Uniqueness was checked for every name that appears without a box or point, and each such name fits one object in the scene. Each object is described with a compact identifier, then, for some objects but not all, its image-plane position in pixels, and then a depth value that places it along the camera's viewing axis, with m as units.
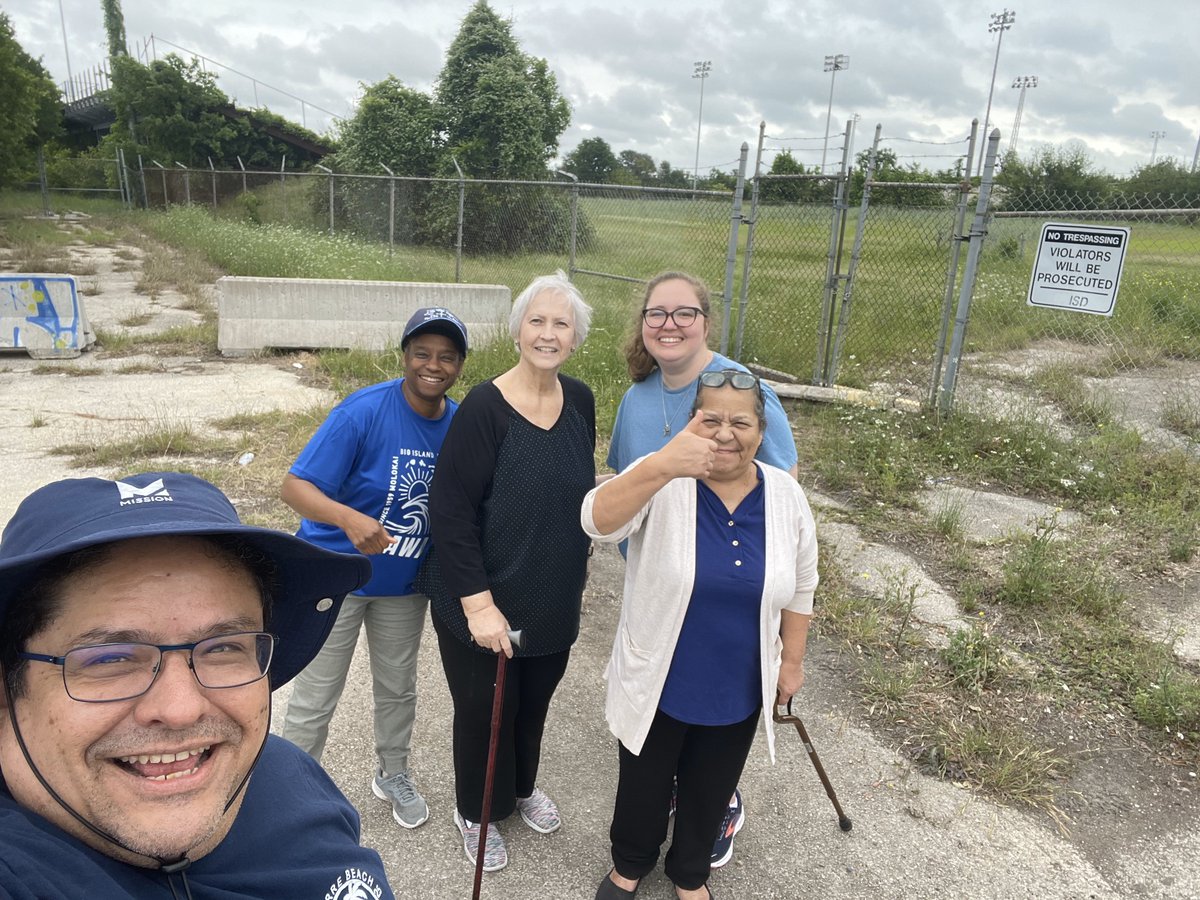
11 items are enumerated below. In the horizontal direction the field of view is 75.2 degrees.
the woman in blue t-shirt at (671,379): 2.47
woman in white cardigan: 2.01
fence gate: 7.21
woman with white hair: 2.25
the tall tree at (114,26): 53.19
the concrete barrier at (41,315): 8.49
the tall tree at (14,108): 17.73
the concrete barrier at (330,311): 8.92
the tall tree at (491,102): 20.27
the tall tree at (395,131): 21.05
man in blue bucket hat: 0.96
